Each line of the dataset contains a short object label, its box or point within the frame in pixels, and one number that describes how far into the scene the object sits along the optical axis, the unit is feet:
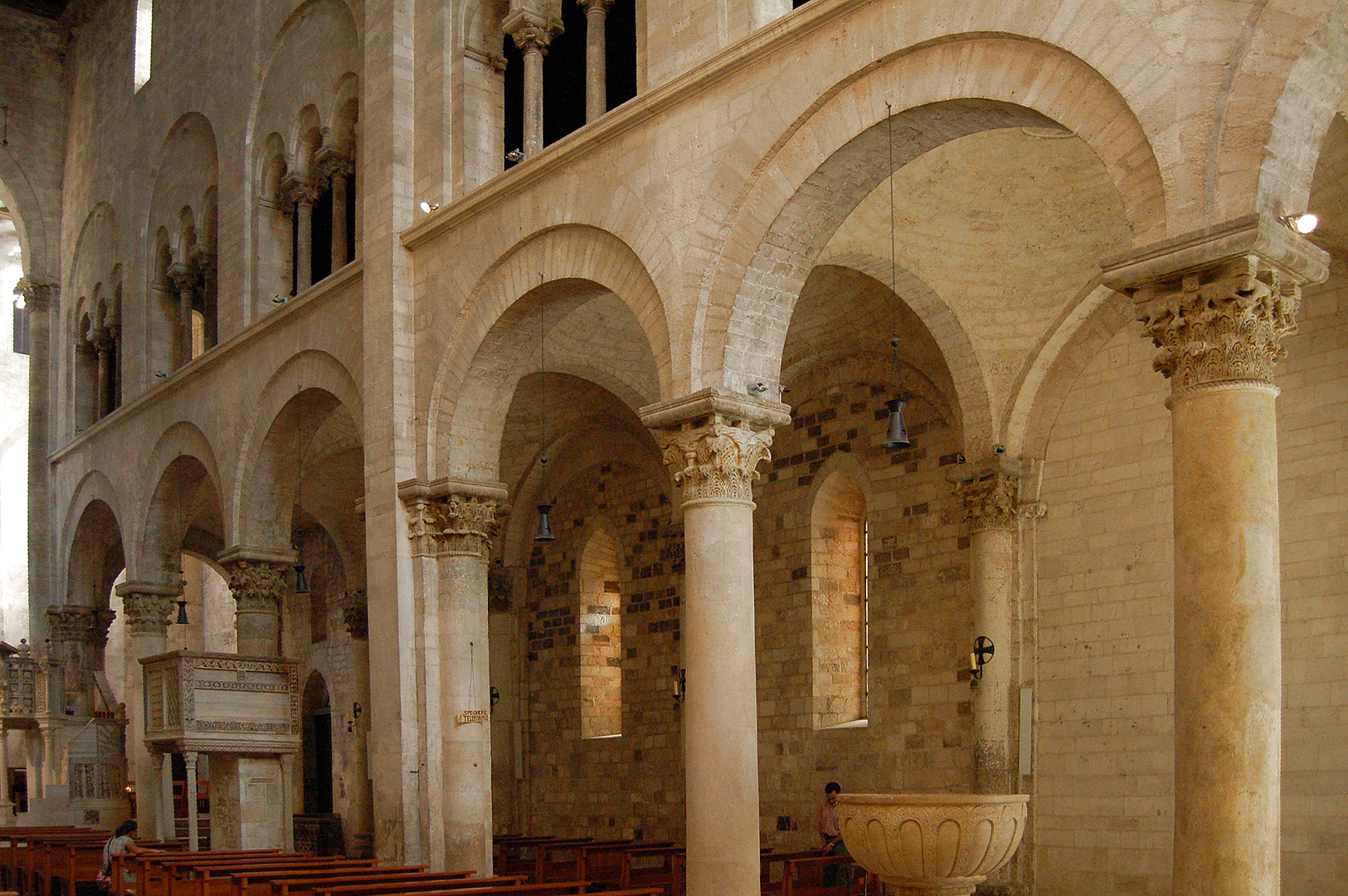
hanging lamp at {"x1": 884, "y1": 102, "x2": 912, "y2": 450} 36.22
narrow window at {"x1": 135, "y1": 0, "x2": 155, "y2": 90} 79.96
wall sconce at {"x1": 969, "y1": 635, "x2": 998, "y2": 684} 46.96
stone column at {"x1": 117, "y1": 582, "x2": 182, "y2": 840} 67.72
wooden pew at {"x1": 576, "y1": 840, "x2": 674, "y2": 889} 46.88
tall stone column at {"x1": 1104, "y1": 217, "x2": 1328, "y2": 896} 23.77
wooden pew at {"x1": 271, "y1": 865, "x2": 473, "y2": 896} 32.50
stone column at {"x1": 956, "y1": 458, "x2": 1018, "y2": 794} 46.44
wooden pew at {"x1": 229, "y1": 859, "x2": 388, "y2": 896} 33.68
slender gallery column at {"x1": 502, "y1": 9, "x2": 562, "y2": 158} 46.37
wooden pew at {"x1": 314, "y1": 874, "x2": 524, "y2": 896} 31.42
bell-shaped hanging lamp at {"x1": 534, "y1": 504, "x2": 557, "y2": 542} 48.60
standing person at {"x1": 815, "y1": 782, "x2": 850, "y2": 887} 45.93
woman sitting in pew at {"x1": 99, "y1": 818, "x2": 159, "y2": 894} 44.16
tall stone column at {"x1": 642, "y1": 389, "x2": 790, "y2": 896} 34.27
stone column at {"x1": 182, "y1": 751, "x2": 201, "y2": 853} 49.98
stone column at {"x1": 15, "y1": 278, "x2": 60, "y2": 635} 85.10
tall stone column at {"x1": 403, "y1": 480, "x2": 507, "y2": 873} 44.55
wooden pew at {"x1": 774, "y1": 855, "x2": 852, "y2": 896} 40.83
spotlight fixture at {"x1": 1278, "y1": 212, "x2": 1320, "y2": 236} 25.41
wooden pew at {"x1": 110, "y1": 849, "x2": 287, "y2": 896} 39.50
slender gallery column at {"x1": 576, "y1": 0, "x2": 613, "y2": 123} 42.04
